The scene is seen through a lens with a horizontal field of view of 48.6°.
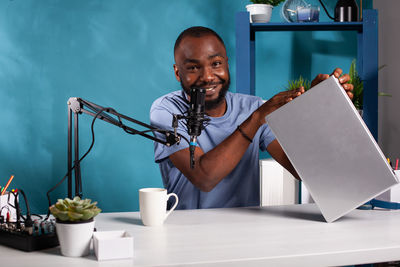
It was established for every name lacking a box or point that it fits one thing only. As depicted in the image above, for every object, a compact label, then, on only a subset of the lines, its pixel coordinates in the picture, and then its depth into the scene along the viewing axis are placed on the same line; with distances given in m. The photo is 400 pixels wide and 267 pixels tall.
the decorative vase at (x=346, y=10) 2.55
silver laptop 1.19
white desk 0.97
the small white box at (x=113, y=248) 0.95
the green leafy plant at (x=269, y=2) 2.60
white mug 1.25
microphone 1.20
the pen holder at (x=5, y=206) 1.29
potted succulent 0.99
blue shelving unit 2.48
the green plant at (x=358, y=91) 2.56
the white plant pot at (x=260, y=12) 2.53
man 1.70
